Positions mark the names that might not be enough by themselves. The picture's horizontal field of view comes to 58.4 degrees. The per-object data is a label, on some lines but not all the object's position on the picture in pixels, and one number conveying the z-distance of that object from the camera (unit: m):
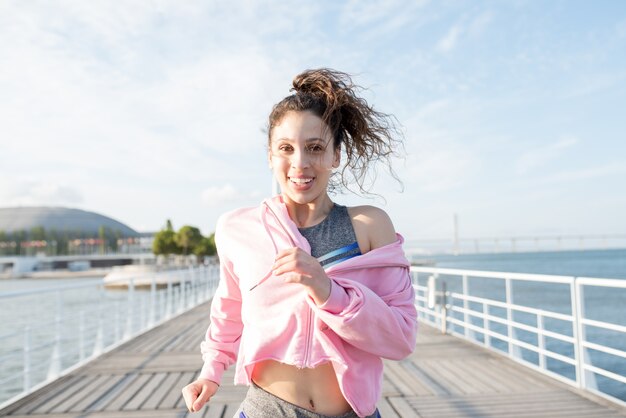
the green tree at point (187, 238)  51.84
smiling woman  1.00
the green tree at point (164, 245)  52.72
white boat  36.59
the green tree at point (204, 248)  53.19
